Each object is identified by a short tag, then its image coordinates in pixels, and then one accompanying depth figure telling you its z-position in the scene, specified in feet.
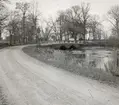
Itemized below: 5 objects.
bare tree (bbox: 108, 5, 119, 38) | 161.21
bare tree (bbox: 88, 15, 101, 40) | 175.24
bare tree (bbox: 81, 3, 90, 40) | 169.61
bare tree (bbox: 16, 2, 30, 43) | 136.10
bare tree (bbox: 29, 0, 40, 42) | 144.66
